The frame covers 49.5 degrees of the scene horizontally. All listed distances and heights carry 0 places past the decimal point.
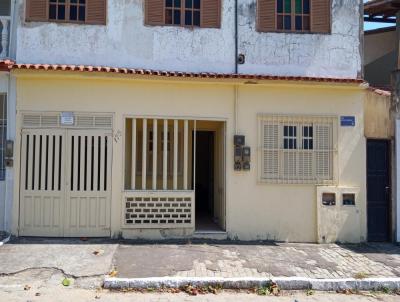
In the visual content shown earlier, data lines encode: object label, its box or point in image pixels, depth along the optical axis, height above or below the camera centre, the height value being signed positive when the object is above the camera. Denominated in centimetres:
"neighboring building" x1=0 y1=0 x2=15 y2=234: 895 +100
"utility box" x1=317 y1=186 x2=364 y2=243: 952 -100
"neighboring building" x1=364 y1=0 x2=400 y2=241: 976 +40
